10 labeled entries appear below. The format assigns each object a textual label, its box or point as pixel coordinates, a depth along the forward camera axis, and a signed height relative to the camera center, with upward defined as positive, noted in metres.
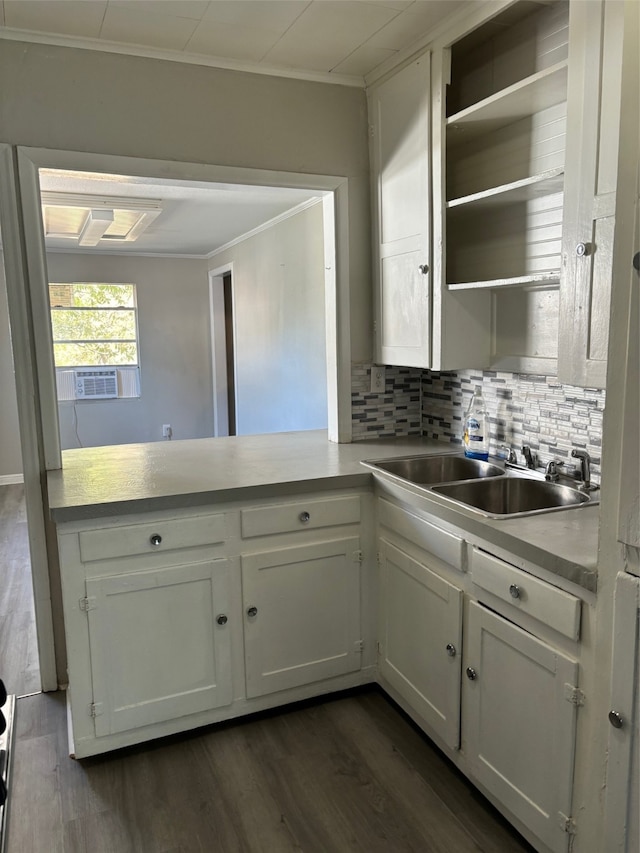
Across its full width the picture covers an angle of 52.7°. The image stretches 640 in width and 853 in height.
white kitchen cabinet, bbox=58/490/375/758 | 2.01 -0.92
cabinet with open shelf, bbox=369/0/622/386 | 1.66 +0.43
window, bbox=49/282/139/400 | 6.57 -0.02
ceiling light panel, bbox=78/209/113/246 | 4.20 +0.78
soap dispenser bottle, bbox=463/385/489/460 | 2.45 -0.39
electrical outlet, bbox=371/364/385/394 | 2.87 -0.21
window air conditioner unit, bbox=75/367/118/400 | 6.64 -0.49
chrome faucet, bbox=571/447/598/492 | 2.01 -0.44
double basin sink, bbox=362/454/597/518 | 2.05 -0.53
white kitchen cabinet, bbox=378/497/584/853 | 1.51 -0.91
